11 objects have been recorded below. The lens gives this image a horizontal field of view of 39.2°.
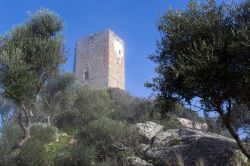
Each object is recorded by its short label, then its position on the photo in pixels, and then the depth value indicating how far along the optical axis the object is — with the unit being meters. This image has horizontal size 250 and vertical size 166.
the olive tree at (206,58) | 10.48
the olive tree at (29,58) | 13.02
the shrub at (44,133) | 21.63
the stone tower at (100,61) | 51.91
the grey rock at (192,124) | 30.44
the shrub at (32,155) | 15.89
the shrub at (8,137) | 18.41
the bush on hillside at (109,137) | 21.02
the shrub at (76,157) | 17.28
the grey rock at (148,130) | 22.94
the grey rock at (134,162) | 17.44
